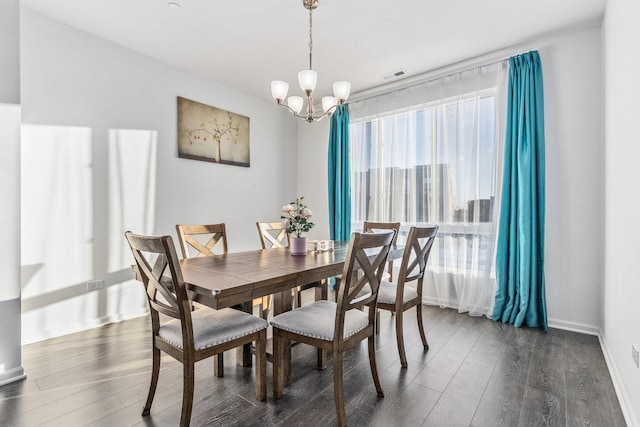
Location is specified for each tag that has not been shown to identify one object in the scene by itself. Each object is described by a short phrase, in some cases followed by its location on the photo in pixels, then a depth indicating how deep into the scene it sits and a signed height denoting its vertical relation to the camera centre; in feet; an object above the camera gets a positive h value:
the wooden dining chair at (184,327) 4.84 -2.01
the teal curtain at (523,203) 9.68 +0.21
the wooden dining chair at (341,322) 5.39 -2.08
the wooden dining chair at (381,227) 10.53 -0.58
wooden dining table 4.82 -1.13
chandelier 7.64 +3.03
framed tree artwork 12.12 +3.16
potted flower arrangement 7.79 -0.32
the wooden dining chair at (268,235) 10.02 -0.75
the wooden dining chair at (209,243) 8.01 -0.78
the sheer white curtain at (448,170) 10.85 +1.51
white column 6.61 +0.39
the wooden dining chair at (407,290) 7.32 -2.02
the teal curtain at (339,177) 14.60 +1.54
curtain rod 9.50 +5.18
